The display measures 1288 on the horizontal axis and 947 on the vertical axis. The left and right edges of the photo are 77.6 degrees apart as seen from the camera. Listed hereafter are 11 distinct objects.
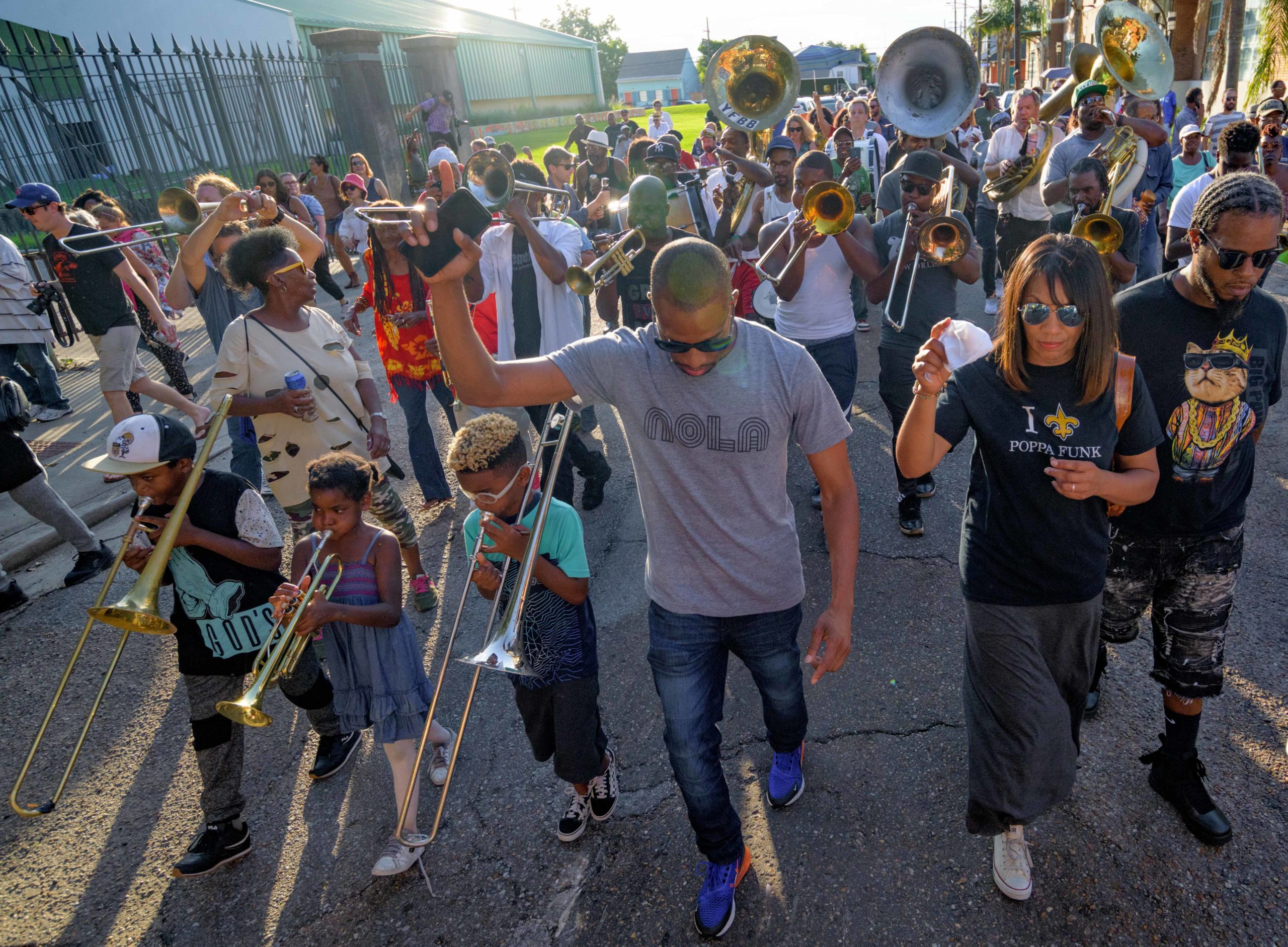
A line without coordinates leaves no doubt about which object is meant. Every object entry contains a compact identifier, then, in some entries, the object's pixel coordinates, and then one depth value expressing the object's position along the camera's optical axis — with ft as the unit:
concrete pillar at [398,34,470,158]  60.85
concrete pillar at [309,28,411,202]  51.47
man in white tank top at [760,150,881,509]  15.12
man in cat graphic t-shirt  8.10
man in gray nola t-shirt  7.12
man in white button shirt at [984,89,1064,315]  23.53
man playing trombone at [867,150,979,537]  14.52
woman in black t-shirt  7.34
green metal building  87.56
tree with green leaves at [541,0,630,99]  327.06
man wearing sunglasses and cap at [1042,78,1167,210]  19.52
